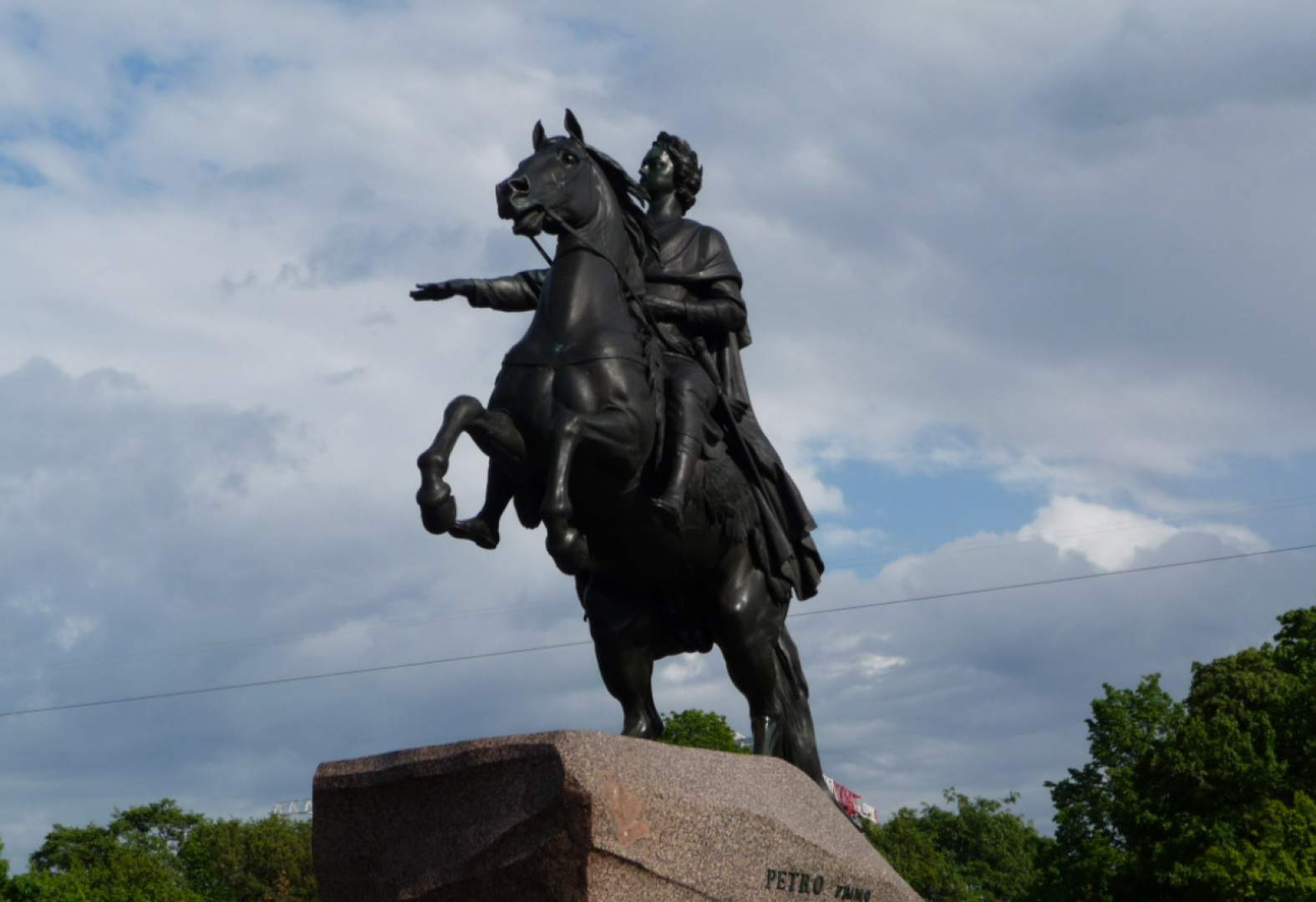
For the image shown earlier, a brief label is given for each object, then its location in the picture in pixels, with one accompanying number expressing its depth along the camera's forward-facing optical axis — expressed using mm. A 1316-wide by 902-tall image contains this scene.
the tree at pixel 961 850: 57750
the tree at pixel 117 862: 45425
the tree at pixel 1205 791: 30656
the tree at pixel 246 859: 57812
